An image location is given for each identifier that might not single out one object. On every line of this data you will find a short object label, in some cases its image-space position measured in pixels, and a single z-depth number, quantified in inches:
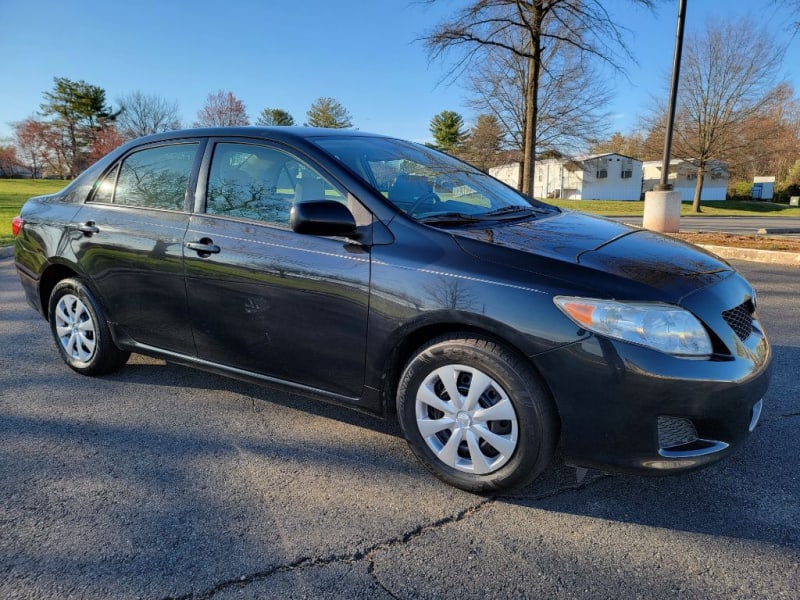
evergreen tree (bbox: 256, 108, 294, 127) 2504.9
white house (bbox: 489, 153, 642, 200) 2027.6
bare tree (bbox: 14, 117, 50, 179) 2455.7
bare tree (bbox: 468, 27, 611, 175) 980.6
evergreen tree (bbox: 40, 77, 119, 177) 2417.6
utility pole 473.1
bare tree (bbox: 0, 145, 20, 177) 2566.4
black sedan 85.7
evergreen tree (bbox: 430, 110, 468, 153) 2763.3
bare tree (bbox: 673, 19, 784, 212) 1235.2
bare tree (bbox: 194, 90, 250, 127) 2009.5
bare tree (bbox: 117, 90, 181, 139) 2380.7
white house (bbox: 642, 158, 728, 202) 2090.3
